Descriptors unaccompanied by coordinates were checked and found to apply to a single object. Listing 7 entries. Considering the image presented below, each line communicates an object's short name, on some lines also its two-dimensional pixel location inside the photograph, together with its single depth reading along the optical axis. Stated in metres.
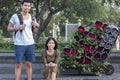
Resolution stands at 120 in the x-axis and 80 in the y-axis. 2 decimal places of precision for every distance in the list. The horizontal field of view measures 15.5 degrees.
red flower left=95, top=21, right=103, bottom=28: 9.45
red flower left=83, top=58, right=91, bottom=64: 9.41
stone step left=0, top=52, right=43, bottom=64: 9.84
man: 7.72
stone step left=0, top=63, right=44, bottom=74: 9.76
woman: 7.84
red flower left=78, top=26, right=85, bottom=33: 9.42
